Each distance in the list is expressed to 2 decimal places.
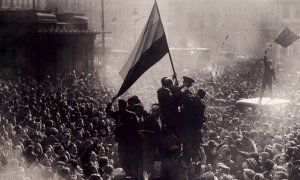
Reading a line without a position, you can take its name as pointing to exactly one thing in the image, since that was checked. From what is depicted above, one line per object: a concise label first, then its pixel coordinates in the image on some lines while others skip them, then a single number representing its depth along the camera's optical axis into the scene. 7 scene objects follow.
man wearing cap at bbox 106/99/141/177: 10.11
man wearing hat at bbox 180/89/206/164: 10.74
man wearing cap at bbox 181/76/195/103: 10.69
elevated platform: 20.16
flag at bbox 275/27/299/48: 25.68
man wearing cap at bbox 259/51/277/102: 21.24
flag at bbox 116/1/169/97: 10.80
